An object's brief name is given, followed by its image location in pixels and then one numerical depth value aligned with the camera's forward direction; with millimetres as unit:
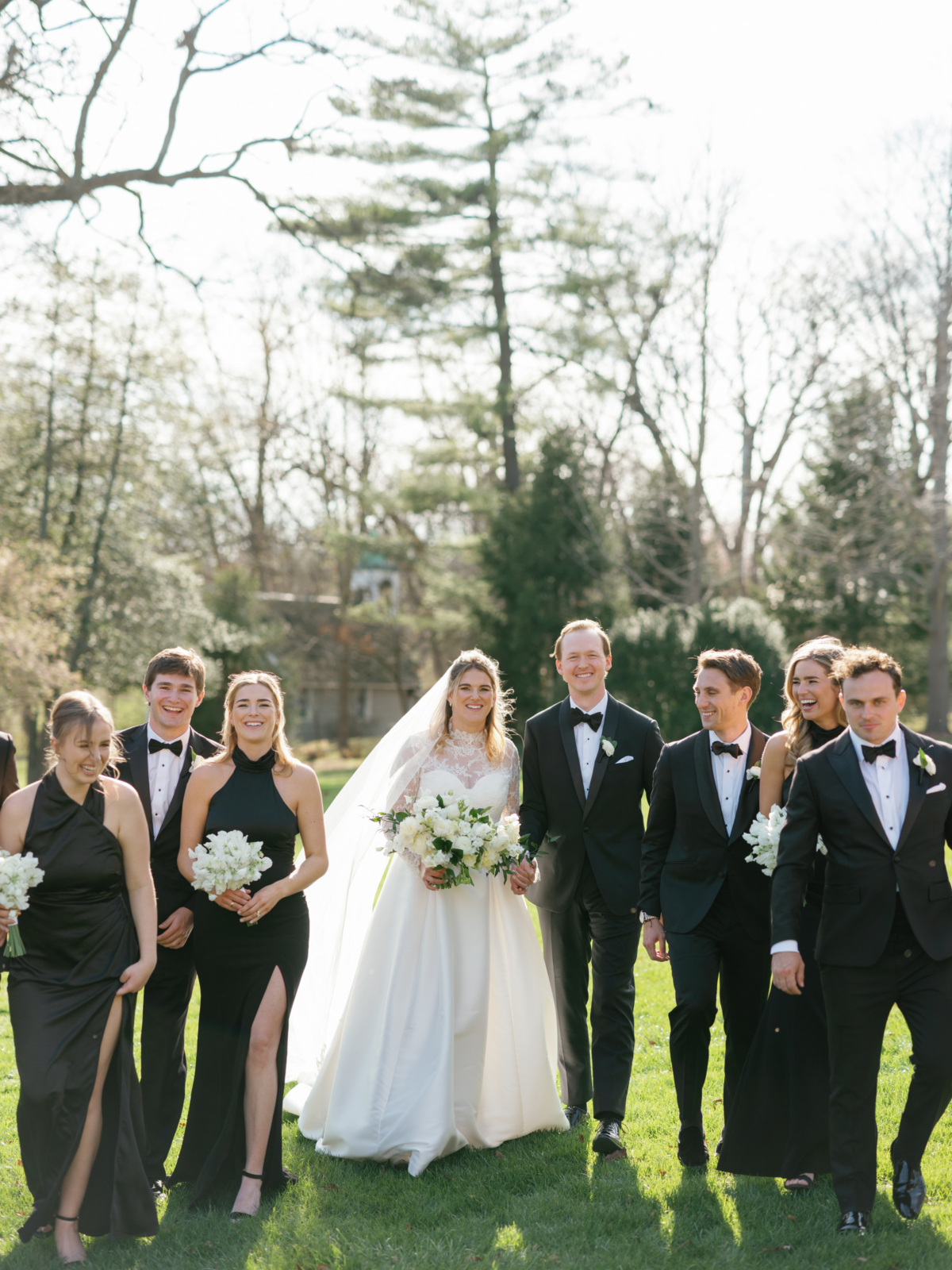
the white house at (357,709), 45469
